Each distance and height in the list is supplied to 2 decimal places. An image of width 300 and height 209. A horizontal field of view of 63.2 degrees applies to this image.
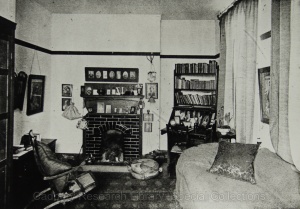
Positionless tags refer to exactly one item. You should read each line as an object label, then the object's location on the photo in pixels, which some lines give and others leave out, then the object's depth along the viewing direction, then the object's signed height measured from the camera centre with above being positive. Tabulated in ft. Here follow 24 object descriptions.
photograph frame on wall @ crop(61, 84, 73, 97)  18.83 +0.93
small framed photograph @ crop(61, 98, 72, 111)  18.89 +0.00
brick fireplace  18.47 -2.39
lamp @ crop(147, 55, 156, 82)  18.38 +2.29
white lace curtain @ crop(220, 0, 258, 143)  12.34 +2.09
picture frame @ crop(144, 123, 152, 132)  18.84 -1.87
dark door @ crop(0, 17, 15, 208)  9.05 -0.22
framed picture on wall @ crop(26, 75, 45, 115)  14.97 +0.51
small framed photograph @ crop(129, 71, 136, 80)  18.65 +2.04
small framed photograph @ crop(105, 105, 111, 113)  18.78 -0.43
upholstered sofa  7.60 -2.86
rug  11.10 -4.59
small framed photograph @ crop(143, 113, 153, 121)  18.74 -1.09
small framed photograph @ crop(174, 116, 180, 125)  17.89 -1.21
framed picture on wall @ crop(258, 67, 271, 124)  11.10 +0.57
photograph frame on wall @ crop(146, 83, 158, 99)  18.61 +0.99
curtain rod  14.46 +6.16
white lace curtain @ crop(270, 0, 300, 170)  8.08 +0.86
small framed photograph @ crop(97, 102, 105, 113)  18.71 -0.36
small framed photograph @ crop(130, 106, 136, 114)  18.47 -0.56
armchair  10.39 -3.09
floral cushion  8.93 -2.22
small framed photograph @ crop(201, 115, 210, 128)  16.99 -1.24
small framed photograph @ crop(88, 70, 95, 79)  18.69 +2.24
